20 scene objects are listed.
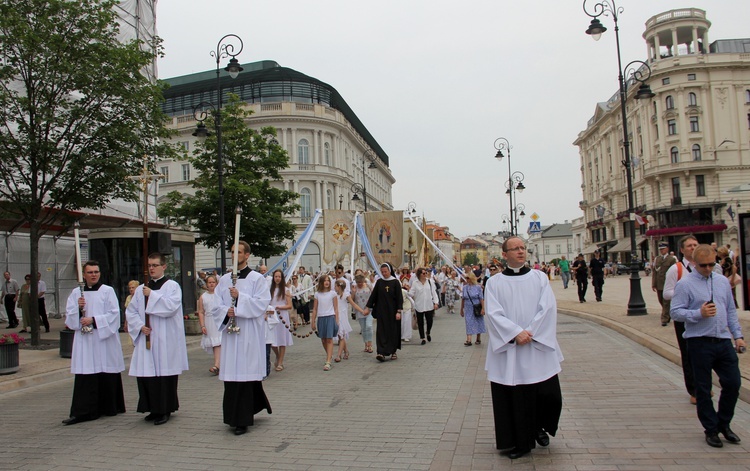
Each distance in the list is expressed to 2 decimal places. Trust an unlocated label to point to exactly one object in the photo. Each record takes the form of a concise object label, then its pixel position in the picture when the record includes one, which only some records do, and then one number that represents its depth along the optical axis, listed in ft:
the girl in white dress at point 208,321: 36.47
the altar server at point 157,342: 23.44
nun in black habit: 38.45
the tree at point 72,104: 46.47
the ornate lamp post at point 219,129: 61.18
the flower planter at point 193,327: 56.75
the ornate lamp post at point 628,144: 54.44
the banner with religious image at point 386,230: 68.18
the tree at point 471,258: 570.05
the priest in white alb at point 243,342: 21.74
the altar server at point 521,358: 17.33
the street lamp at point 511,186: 112.94
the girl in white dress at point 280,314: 36.09
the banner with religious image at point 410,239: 75.05
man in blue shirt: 17.67
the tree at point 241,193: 98.58
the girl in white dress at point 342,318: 39.86
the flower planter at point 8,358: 34.83
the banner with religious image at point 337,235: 64.39
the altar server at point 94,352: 24.25
